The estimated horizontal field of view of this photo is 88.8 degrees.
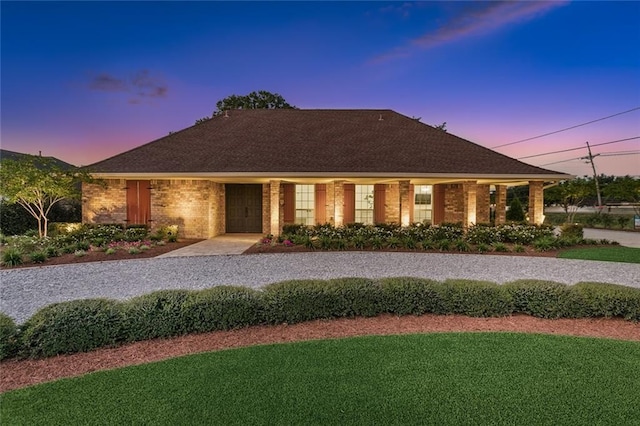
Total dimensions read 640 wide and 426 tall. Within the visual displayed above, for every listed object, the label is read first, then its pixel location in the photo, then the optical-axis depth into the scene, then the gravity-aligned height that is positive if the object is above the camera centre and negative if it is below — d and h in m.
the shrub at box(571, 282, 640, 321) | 5.02 -1.46
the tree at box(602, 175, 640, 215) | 24.02 +1.34
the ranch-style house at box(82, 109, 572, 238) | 14.12 +1.30
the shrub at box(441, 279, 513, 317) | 5.13 -1.46
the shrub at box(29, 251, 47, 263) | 9.62 -1.47
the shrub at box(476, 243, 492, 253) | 11.91 -1.46
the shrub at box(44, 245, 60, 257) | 10.17 -1.38
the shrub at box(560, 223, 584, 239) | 14.26 -1.02
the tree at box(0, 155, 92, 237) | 11.35 +0.98
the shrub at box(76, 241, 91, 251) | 10.93 -1.31
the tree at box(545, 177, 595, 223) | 21.91 +1.20
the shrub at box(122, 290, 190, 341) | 4.25 -1.45
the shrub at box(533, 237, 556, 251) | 12.09 -1.35
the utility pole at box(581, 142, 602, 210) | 37.03 +5.78
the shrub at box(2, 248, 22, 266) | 9.20 -1.44
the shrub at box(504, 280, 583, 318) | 5.09 -1.45
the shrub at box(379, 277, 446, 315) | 5.14 -1.43
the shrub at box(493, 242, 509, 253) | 12.00 -1.47
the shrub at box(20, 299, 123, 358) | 3.85 -1.48
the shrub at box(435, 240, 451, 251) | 12.12 -1.39
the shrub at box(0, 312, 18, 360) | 3.76 -1.53
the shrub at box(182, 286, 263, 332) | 4.48 -1.42
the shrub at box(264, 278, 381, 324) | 4.80 -1.40
